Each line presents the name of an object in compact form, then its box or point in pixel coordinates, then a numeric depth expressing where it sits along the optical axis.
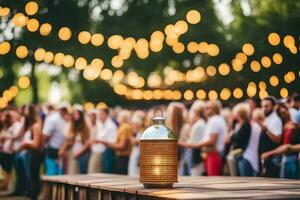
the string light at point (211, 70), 51.78
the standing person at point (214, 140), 17.98
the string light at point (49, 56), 26.48
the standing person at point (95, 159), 20.80
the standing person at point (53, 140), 21.02
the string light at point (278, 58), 21.96
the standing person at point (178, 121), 19.36
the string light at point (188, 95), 50.26
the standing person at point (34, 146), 19.22
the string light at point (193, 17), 24.38
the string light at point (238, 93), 46.72
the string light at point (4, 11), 19.98
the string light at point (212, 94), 46.64
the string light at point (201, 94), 49.88
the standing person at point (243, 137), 17.00
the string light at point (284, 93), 22.96
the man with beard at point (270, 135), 16.03
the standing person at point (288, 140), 15.26
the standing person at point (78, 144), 21.09
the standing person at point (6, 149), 24.41
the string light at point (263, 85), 30.32
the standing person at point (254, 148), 16.97
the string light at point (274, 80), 23.98
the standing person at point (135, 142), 20.75
